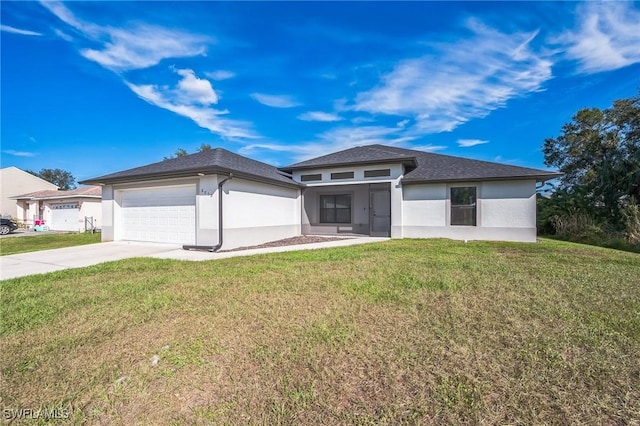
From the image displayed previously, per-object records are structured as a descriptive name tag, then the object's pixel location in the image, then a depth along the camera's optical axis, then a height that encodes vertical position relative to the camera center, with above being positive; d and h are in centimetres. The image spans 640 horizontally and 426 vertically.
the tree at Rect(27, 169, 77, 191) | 5549 +762
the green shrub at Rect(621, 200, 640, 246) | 1053 -41
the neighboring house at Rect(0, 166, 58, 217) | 2923 +318
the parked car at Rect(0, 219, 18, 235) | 1892 -85
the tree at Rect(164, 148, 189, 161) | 3744 +841
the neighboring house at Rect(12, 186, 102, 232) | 2014 +46
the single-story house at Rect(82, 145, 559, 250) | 1028 +75
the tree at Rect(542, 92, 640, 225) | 1462 +431
